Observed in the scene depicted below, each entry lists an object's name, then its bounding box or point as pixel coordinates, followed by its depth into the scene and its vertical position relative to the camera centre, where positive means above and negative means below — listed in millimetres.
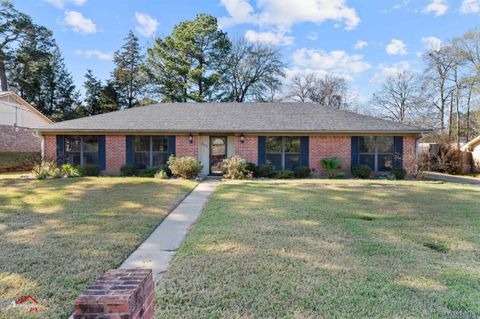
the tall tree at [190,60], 28547 +9800
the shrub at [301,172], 13430 -777
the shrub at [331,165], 13070 -433
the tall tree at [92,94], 32581 +7042
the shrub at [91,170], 13320 -714
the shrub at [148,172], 13435 -813
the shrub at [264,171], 13422 -736
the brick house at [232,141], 13594 +688
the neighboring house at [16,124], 19203 +2166
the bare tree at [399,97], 29311 +6416
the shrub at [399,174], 13117 -833
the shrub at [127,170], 13469 -715
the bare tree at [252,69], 30875 +9364
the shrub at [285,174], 13258 -873
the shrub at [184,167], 12312 -513
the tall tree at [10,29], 27438 +12426
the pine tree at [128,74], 32438 +9148
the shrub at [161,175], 12625 -885
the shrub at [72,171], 13078 -751
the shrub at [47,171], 12145 -716
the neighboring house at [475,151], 17438 +314
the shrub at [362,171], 13094 -710
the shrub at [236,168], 12695 -568
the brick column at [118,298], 1726 -897
